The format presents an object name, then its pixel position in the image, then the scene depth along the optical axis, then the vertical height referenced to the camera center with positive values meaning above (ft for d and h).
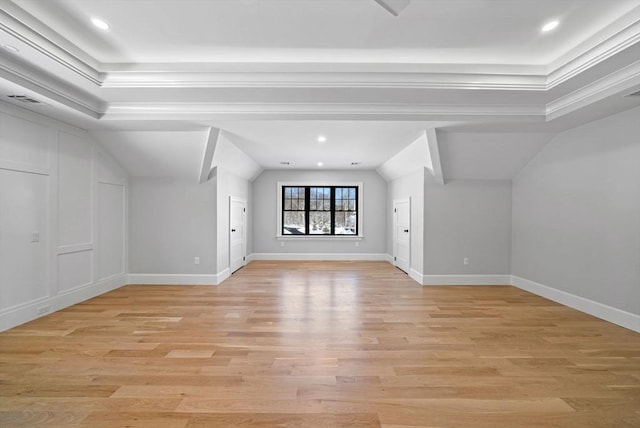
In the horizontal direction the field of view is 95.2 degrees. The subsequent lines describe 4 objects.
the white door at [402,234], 20.03 -1.50
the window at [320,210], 26.32 +0.24
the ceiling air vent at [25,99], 10.00 +3.93
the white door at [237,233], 19.91 -1.52
